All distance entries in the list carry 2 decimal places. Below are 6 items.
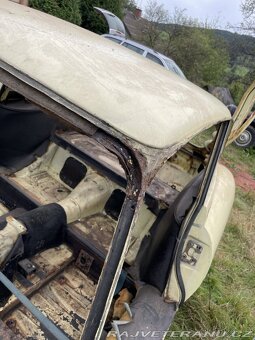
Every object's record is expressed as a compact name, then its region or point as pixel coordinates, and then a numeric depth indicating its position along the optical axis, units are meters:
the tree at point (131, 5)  24.28
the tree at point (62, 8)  9.55
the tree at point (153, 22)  17.00
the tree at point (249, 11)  14.94
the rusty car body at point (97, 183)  1.03
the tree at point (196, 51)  15.50
